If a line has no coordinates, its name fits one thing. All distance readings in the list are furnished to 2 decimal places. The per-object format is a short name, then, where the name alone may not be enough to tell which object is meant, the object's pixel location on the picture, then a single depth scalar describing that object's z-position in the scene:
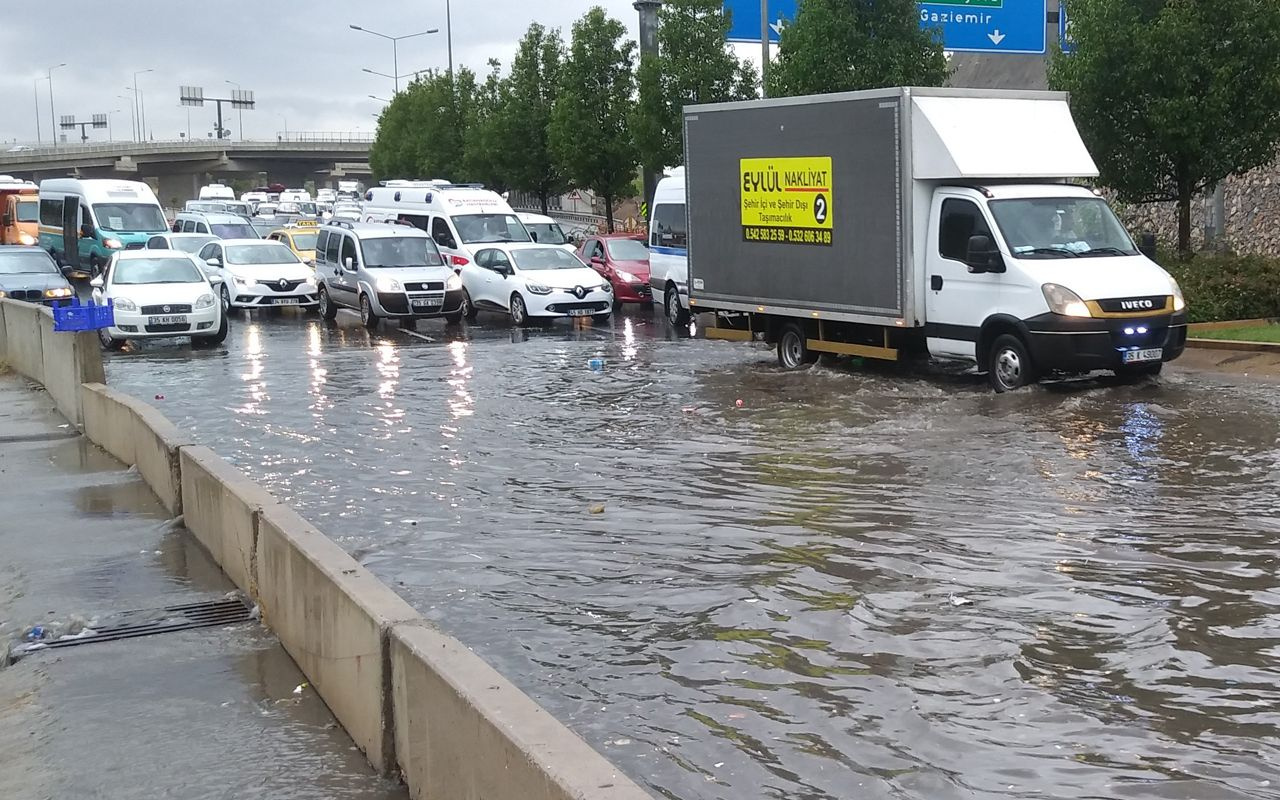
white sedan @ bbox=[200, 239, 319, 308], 27.88
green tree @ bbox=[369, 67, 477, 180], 62.78
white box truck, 14.09
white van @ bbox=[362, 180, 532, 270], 28.89
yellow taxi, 35.38
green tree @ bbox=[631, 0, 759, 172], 33.62
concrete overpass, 102.19
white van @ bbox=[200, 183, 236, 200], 71.88
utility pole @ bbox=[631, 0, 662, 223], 33.84
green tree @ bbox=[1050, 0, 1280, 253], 19.16
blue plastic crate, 13.72
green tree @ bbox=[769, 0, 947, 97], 23.86
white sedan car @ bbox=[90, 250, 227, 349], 21.69
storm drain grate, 7.00
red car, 28.88
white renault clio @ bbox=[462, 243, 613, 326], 25.16
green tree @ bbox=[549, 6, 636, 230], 40.09
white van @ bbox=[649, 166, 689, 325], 25.08
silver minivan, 25.50
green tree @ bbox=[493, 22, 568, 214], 47.56
